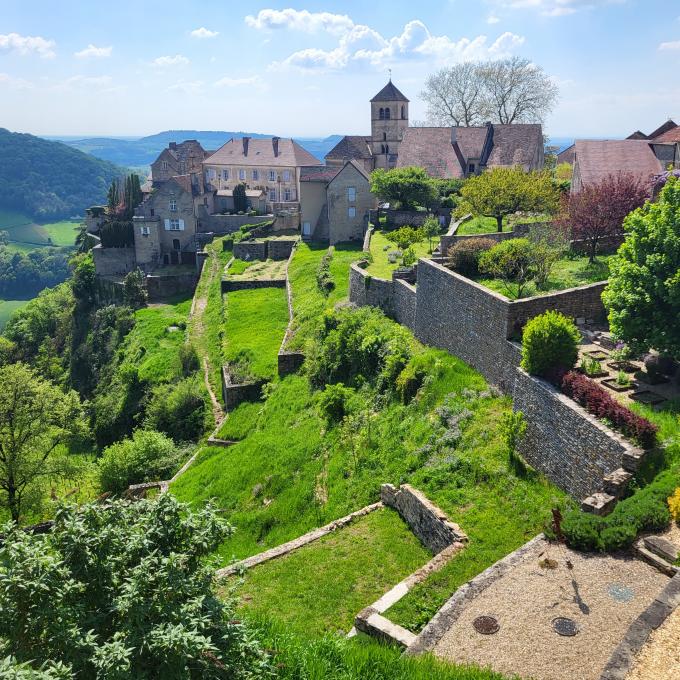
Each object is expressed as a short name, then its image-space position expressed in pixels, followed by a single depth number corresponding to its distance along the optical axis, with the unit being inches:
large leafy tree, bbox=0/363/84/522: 1027.3
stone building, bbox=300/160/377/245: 1798.7
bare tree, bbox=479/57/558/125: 2719.0
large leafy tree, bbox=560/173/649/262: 1017.5
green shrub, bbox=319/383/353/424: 869.6
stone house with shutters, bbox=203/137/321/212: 2824.8
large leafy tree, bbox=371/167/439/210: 1649.9
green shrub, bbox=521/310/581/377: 620.4
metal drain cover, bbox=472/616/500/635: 407.8
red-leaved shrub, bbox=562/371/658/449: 499.8
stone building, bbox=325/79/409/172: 2586.1
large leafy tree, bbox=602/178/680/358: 588.3
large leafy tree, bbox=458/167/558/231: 1228.5
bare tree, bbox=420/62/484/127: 2810.0
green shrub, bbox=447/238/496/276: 967.6
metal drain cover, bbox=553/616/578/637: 392.8
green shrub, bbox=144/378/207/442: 1206.3
